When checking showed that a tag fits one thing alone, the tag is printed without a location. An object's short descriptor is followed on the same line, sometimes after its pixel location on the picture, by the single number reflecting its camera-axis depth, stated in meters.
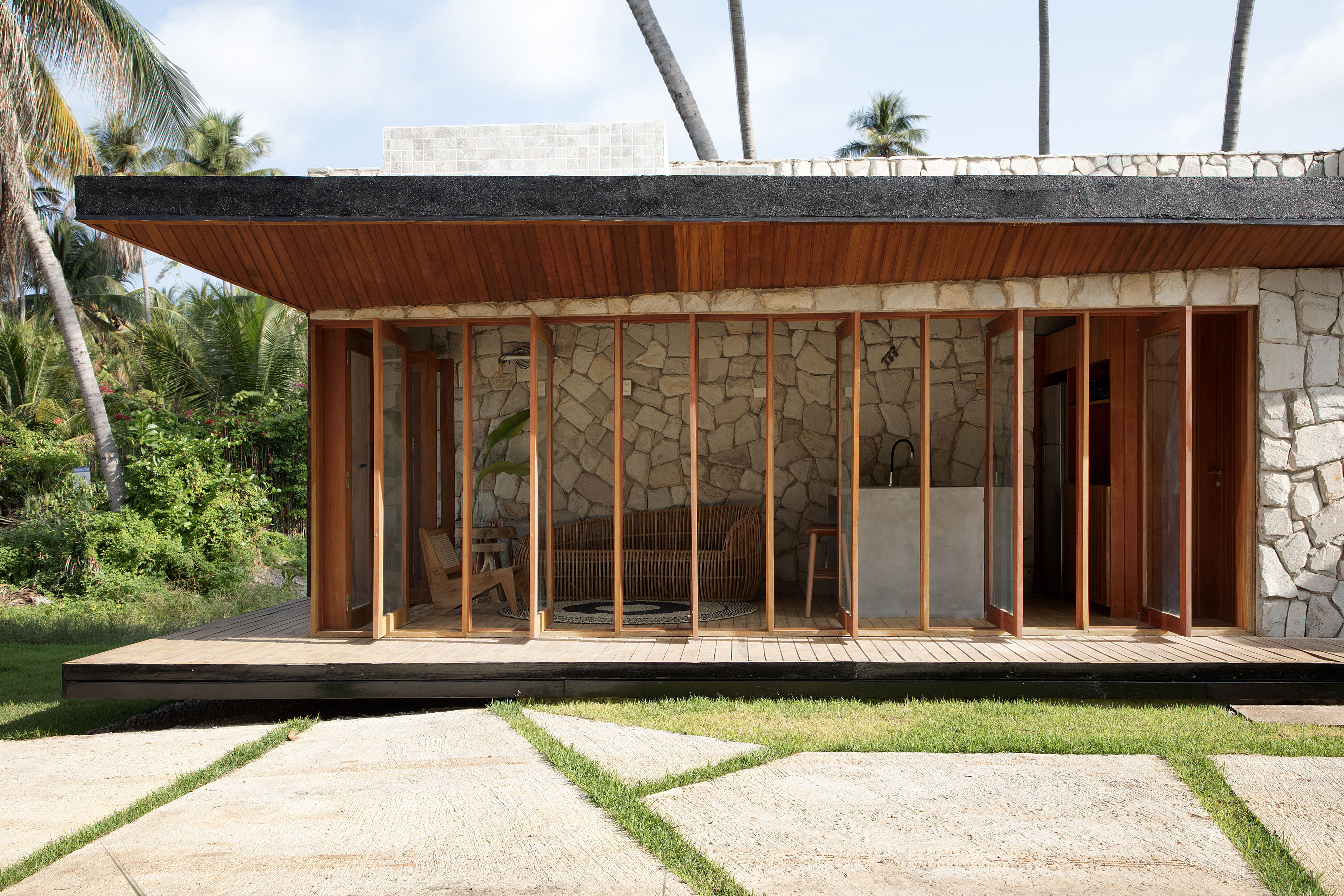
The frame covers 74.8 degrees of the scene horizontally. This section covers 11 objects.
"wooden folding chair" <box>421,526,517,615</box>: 6.62
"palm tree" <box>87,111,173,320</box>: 25.08
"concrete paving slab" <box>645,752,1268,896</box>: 3.16
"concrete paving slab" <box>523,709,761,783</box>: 4.29
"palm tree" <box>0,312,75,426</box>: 15.27
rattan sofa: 7.88
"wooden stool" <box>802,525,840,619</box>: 6.94
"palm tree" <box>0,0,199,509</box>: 10.53
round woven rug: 7.04
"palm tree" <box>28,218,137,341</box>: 23.58
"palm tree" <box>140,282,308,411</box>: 13.35
